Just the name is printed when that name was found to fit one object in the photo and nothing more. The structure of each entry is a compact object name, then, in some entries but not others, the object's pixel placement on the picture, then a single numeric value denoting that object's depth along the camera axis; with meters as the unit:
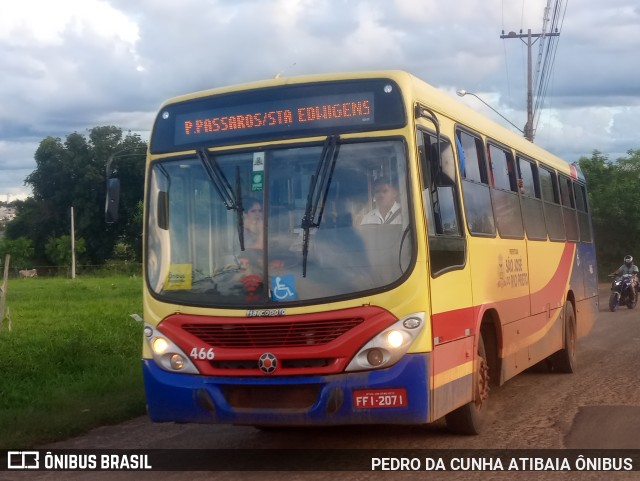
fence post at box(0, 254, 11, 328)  10.44
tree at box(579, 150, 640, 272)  44.06
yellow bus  6.84
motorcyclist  24.80
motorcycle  24.63
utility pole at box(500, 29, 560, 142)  36.34
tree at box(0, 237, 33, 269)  69.75
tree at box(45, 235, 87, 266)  68.50
